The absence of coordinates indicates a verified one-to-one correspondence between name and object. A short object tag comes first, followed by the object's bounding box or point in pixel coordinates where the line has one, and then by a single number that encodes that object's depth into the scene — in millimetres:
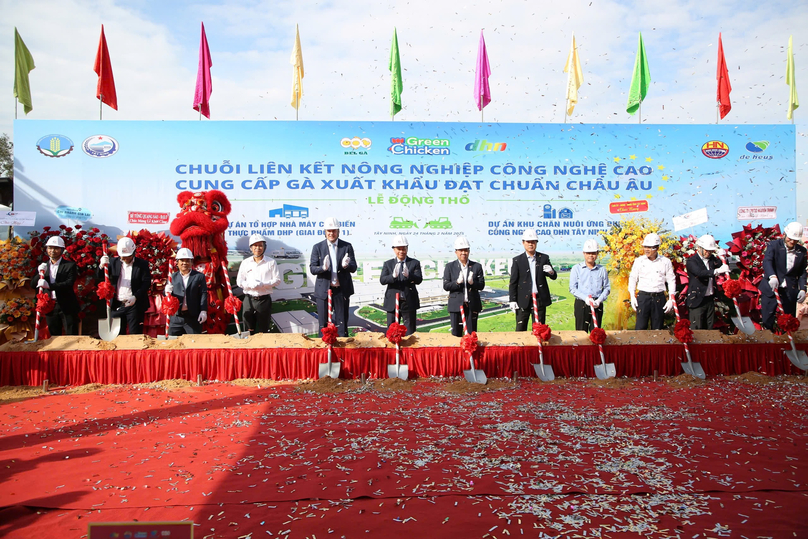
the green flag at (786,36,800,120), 9102
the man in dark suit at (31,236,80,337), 6371
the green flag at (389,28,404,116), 8750
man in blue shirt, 6418
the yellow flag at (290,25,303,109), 8633
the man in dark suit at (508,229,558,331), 6410
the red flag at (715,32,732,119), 8992
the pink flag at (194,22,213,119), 8523
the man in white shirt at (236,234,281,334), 6609
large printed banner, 7707
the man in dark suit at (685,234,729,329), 6570
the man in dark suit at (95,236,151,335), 6230
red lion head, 6867
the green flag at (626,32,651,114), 8938
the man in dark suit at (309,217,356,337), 6434
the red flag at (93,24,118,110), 8406
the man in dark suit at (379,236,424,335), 6348
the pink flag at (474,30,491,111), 8920
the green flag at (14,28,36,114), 8227
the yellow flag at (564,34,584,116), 8992
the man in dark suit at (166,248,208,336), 6277
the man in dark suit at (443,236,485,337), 6188
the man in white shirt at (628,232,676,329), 6215
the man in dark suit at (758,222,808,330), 6645
